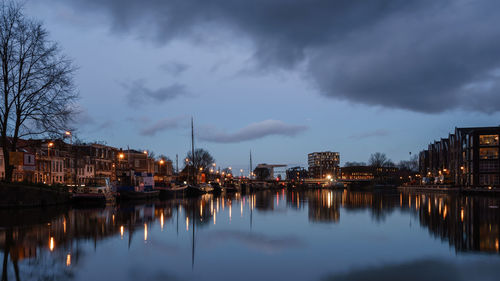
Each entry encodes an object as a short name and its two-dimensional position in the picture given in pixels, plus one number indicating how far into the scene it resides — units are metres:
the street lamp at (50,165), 83.50
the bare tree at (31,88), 38.03
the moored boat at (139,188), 62.11
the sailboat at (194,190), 83.71
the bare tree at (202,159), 155.75
